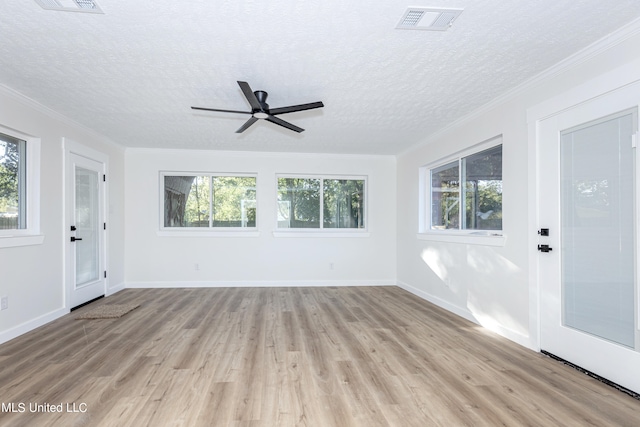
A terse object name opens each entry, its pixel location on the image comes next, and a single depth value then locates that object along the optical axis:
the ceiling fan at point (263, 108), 2.81
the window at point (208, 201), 5.78
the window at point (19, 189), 3.24
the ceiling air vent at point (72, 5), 1.89
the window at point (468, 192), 3.62
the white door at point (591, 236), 2.18
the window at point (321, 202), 5.96
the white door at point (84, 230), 4.12
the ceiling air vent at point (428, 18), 1.98
